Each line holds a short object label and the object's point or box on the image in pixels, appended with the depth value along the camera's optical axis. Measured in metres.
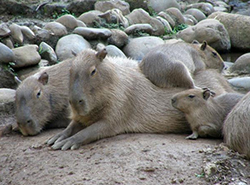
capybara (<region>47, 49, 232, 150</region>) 8.43
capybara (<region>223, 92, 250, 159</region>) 7.54
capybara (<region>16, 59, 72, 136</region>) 9.72
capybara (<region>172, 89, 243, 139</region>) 8.88
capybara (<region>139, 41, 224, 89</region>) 9.78
